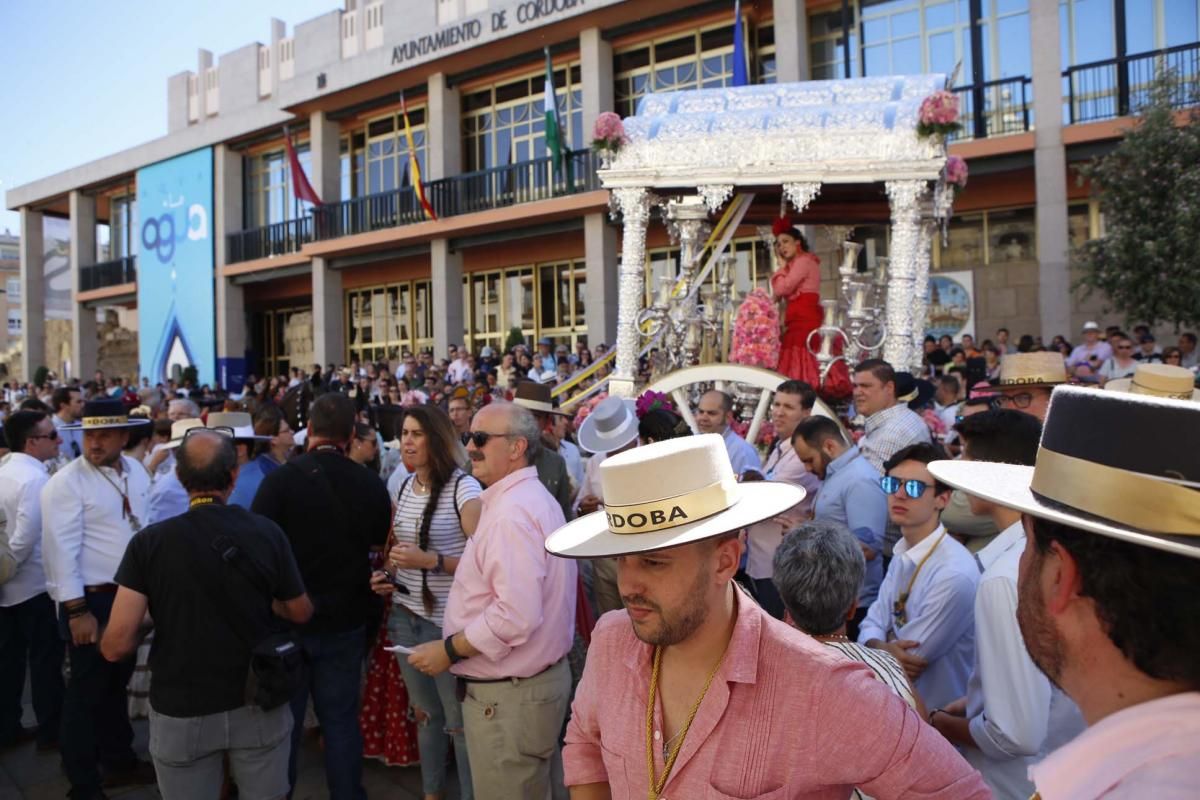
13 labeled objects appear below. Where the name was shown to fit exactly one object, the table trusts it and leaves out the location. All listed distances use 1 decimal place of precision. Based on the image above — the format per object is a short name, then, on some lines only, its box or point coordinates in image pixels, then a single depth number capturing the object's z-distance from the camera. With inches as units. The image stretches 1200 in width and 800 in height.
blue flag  614.2
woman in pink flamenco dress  342.0
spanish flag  800.3
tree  491.5
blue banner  1076.5
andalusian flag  720.3
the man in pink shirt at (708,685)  66.3
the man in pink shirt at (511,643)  123.6
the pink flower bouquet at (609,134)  348.8
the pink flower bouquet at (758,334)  331.3
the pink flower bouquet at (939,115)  303.4
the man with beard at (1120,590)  43.0
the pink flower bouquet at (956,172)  369.1
